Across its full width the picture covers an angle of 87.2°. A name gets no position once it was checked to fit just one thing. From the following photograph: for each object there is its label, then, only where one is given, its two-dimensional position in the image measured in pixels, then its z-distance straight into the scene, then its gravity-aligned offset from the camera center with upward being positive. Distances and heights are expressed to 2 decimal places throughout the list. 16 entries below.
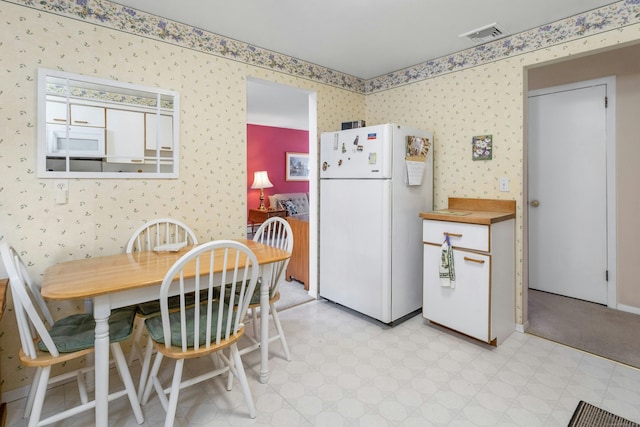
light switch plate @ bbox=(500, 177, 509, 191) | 2.59 +0.22
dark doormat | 1.60 -1.00
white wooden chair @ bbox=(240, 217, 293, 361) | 2.10 -0.51
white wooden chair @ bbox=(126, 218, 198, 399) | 1.93 -0.18
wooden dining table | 1.41 -0.31
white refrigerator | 2.62 +0.00
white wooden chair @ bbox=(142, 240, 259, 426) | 1.45 -0.53
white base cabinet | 2.28 -0.48
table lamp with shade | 6.43 +0.61
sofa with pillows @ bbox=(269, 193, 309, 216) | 6.71 +0.23
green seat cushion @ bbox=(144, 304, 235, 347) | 1.52 -0.54
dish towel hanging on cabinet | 2.43 -0.39
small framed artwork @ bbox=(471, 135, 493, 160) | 2.67 +0.53
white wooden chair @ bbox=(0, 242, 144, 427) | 1.36 -0.56
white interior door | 3.03 +0.21
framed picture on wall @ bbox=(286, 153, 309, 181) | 7.27 +1.04
